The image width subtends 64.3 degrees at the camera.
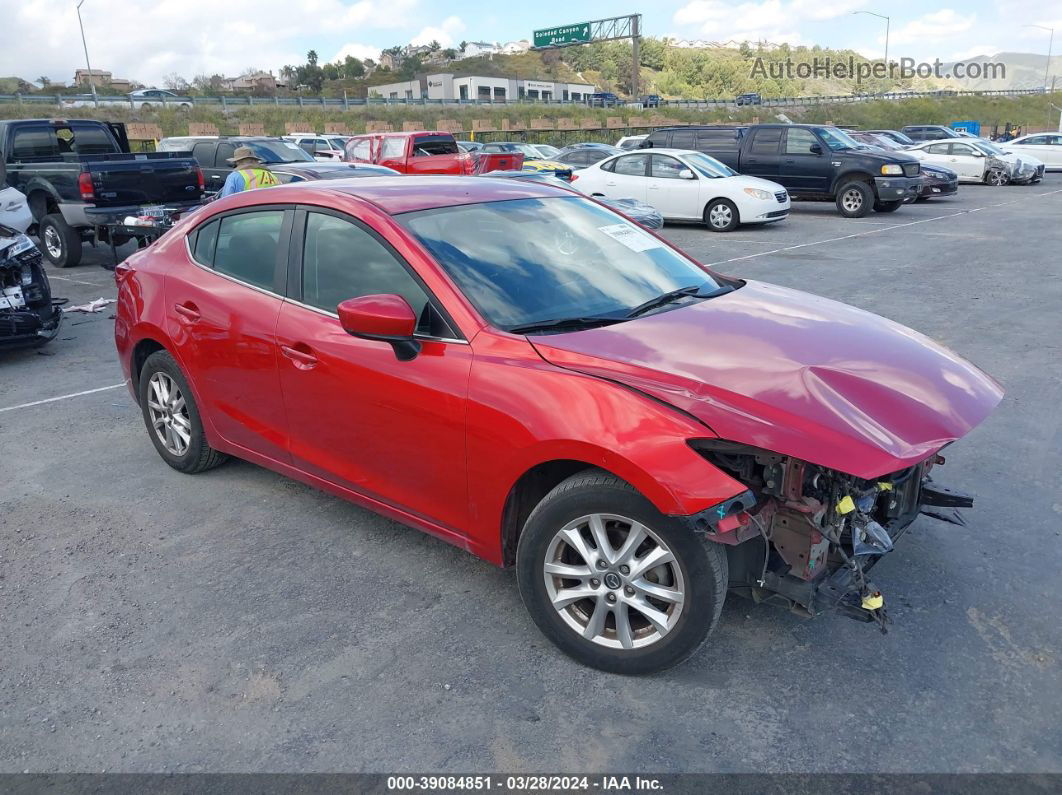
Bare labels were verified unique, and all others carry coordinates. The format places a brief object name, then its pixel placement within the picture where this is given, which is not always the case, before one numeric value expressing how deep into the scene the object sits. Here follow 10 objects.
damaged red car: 2.81
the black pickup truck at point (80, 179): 11.38
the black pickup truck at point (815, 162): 17.50
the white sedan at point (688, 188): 15.80
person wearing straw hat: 7.68
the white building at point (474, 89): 99.94
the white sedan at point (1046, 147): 30.62
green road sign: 70.81
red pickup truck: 17.69
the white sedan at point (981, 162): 25.38
